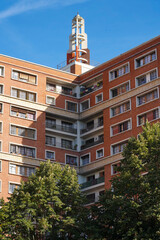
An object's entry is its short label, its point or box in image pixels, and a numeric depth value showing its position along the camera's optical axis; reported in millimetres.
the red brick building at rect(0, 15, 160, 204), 74375
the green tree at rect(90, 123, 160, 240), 51094
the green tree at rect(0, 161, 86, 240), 55500
